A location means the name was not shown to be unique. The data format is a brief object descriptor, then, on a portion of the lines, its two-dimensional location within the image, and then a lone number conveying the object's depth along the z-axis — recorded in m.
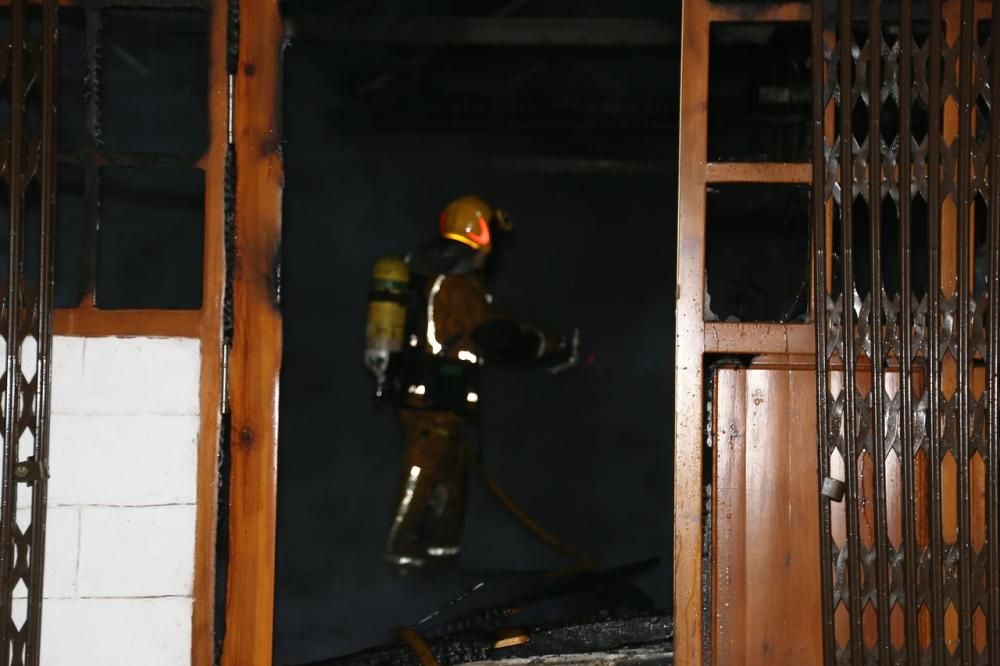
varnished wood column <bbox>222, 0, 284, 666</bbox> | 4.89
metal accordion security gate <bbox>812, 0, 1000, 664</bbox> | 4.60
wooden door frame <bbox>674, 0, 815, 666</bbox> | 4.78
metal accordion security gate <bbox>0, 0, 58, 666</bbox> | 4.70
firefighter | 9.55
